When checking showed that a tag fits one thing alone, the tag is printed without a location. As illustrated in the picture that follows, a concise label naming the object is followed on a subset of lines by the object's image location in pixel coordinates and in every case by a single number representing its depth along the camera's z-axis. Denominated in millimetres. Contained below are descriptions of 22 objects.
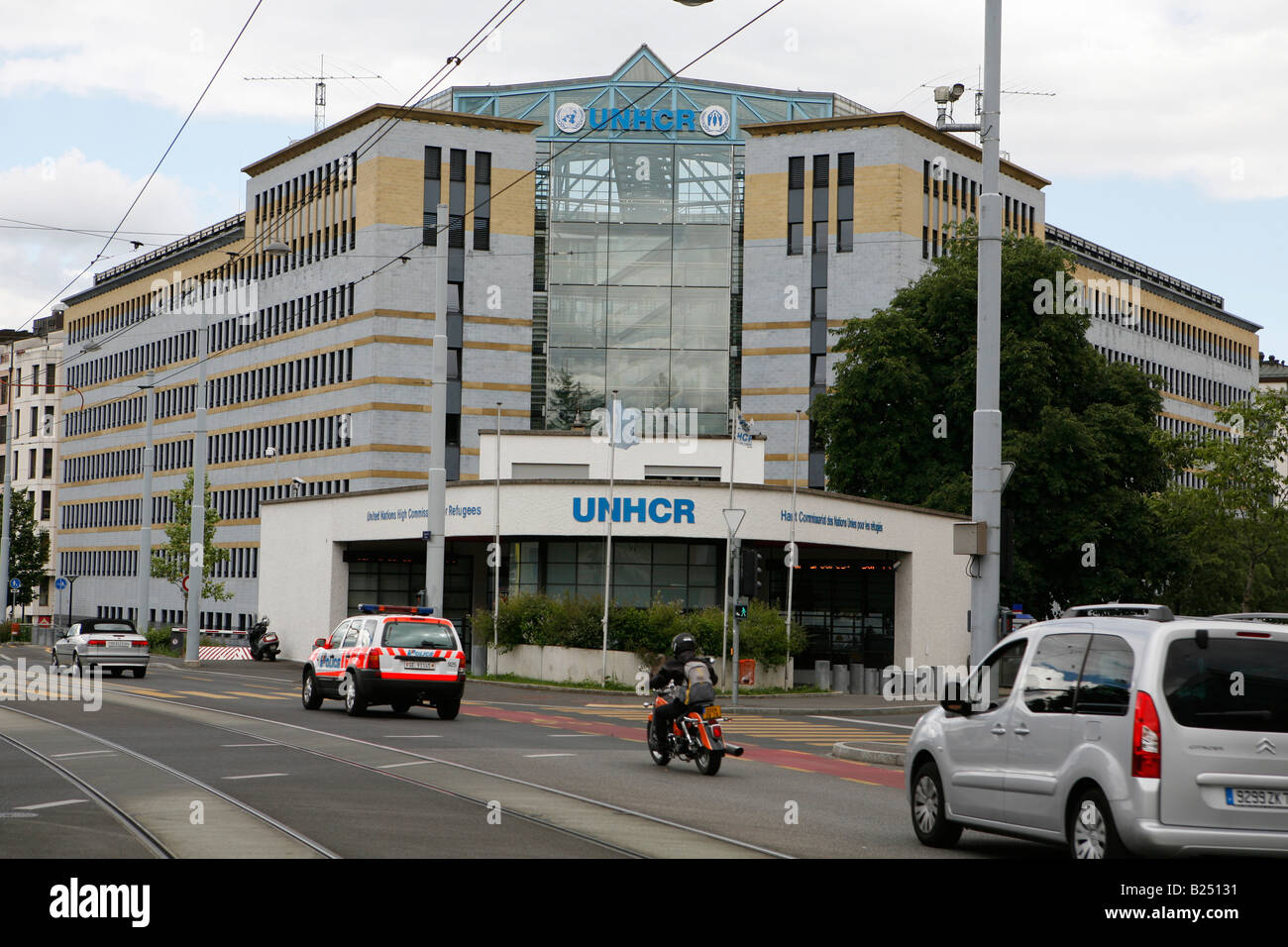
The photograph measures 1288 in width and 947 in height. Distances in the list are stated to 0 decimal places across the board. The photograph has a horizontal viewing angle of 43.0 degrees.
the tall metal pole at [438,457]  36875
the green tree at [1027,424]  51688
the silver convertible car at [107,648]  42750
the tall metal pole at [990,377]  19250
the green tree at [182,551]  72125
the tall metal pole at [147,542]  58969
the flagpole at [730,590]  37462
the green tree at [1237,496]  55219
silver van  10133
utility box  18984
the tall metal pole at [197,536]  48812
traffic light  33750
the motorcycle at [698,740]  18891
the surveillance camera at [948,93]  20656
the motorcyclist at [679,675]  19344
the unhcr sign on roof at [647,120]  77438
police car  26891
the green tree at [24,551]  95562
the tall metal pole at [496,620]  45294
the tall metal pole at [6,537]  74638
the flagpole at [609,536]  40906
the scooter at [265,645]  57344
